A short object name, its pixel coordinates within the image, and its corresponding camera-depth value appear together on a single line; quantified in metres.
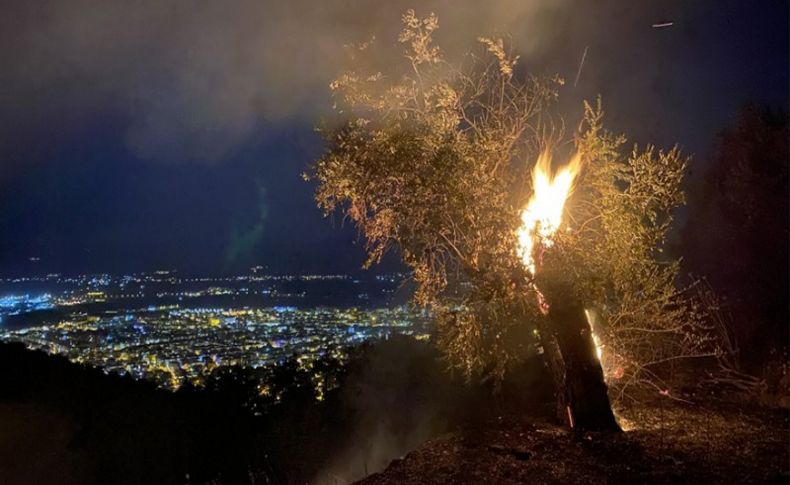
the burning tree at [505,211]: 7.49
